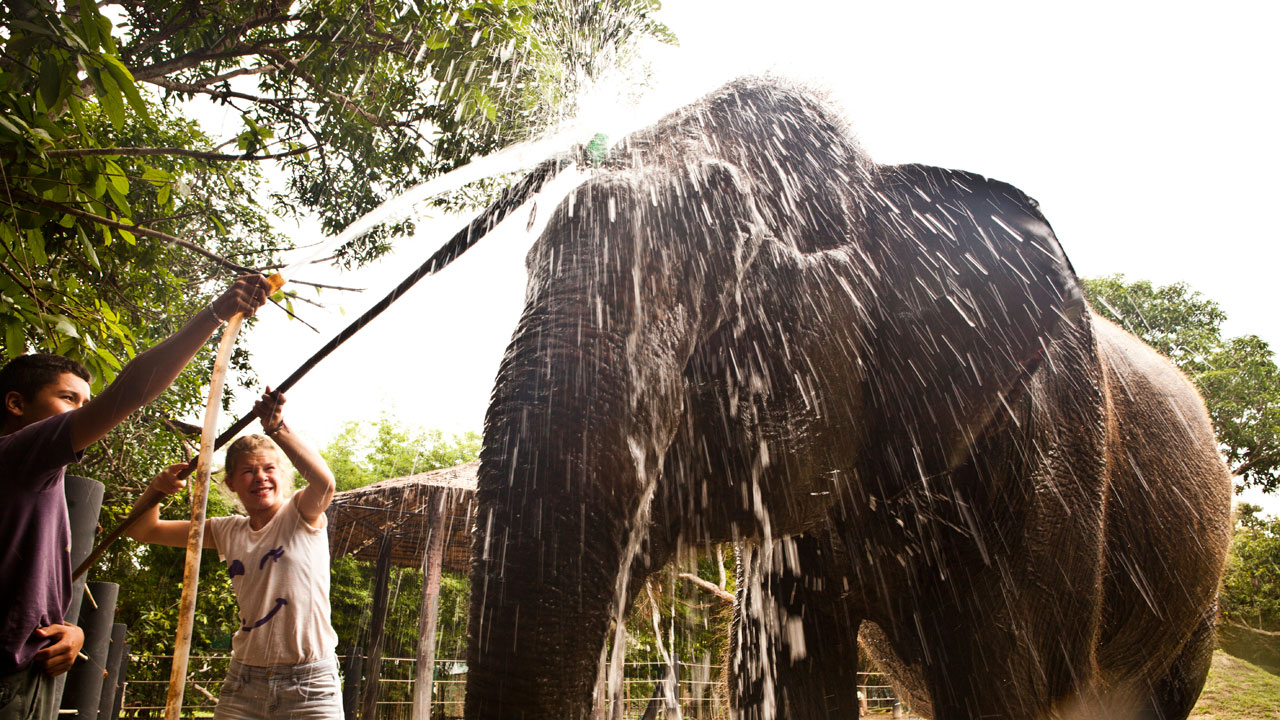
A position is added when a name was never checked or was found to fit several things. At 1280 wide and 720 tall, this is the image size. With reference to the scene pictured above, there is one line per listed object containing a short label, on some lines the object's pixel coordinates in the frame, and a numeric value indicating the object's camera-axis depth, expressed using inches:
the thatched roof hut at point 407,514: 337.7
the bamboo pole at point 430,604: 321.7
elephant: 57.4
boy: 63.0
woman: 82.9
